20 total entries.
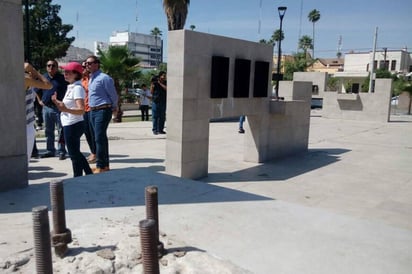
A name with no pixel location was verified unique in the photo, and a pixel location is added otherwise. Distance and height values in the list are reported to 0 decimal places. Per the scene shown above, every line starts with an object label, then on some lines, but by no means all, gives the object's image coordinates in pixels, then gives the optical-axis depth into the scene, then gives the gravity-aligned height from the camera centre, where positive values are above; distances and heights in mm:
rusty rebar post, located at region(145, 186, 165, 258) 2666 -766
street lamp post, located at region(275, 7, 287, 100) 17419 +3815
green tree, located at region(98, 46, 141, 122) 16953 +1291
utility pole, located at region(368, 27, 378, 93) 30434 +2256
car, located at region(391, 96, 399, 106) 33250 +107
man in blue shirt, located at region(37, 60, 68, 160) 7336 -559
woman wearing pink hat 5285 -324
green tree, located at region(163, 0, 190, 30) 18438 +4013
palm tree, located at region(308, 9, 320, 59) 81562 +17611
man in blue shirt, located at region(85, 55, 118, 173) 5758 -206
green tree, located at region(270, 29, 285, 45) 80938 +13065
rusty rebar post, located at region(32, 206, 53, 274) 2150 -847
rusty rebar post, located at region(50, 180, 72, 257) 2639 -916
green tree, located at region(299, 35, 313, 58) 74625 +10797
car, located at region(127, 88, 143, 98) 28547 +130
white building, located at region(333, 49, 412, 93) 68250 +7276
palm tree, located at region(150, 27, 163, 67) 108438 +17645
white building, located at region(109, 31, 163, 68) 125750 +17163
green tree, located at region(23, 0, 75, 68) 32969 +5108
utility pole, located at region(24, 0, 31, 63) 13325 +2306
